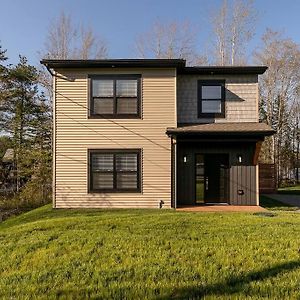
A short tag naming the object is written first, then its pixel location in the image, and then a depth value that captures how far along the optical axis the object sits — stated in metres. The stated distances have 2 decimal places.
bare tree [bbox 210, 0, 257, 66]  25.14
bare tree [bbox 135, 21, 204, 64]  26.31
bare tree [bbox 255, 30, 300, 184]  26.48
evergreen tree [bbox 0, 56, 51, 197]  24.09
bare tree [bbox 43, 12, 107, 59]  23.88
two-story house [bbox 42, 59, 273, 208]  12.03
